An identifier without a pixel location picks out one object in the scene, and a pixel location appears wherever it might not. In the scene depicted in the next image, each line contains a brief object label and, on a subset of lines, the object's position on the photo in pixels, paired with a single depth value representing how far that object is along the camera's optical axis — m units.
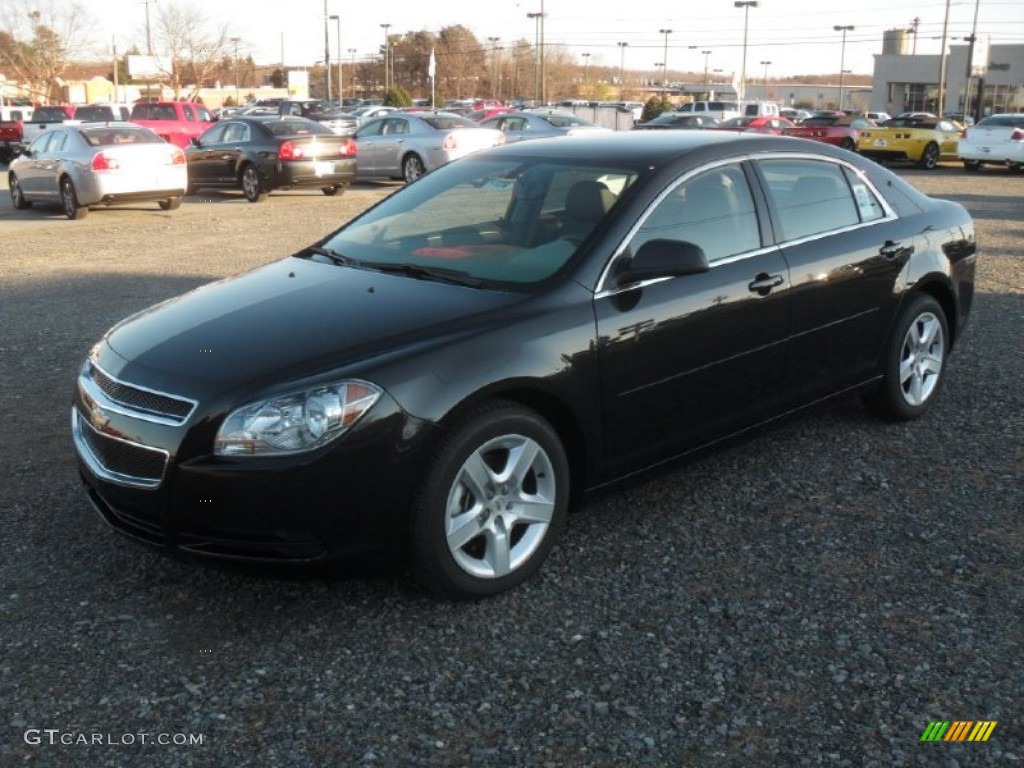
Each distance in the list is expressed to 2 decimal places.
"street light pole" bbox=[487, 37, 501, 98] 110.50
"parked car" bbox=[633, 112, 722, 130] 31.35
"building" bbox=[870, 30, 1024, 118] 78.38
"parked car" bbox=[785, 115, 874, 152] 30.80
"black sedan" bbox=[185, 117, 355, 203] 19.38
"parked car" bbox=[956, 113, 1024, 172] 27.45
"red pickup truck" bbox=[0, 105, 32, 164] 30.91
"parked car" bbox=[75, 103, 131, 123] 33.59
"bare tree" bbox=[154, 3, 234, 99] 69.69
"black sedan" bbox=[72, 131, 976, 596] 3.49
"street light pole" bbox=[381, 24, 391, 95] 102.64
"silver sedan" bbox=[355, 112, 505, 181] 21.70
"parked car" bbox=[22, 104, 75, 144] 31.88
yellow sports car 28.97
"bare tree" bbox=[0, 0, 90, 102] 55.97
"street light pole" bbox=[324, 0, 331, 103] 68.81
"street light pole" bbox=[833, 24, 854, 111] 98.31
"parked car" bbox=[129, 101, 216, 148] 29.42
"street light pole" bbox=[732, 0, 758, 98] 72.81
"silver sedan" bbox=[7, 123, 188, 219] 16.75
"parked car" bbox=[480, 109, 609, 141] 24.44
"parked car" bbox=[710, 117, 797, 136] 30.84
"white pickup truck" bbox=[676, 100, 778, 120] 46.38
